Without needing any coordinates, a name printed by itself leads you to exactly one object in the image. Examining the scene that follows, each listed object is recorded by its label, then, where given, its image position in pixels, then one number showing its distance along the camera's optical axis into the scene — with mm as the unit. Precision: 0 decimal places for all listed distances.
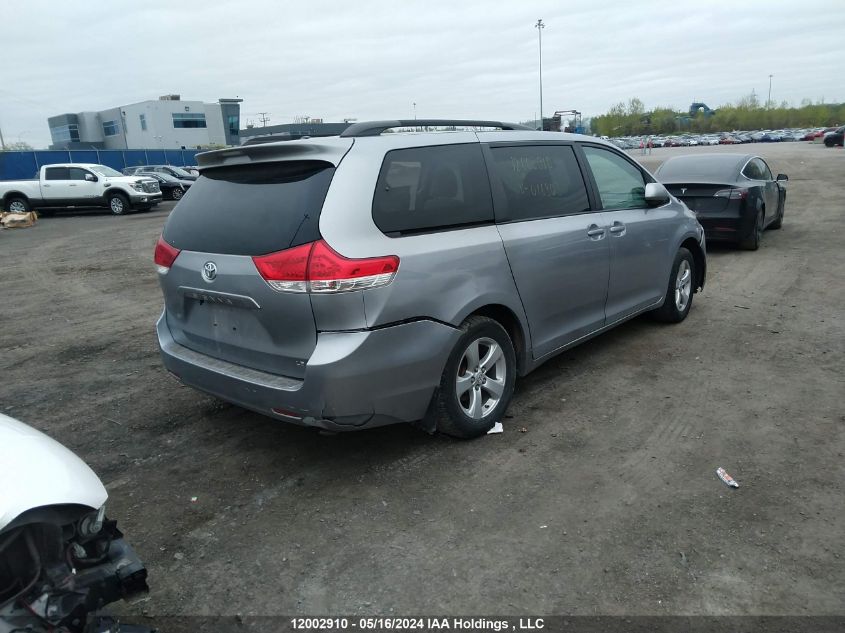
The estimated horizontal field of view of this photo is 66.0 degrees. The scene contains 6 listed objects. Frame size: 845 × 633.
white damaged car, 1904
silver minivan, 3305
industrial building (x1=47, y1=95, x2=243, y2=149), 83688
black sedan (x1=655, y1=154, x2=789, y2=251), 10148
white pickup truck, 22594
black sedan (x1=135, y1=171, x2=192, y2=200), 29109
